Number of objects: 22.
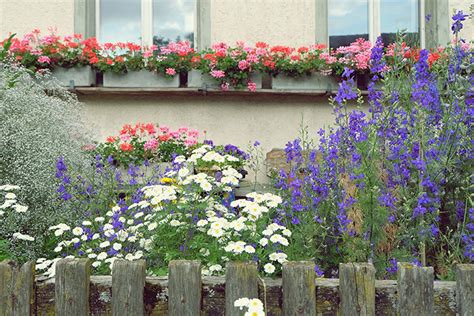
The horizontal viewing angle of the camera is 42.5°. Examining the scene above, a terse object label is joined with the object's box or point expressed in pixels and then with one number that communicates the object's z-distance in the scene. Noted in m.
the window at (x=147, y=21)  7.04
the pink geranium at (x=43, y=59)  6.24
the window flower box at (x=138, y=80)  6.45
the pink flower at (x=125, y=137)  6.09
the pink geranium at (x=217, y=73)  6.24
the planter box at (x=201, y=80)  6.44
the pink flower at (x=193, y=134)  6.10
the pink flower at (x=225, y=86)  6.37
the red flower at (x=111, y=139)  6.10
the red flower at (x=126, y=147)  5.86
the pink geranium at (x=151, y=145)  5.86
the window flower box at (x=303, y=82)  6.46
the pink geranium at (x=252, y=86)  6.38
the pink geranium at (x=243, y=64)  6.27
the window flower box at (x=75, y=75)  6.40
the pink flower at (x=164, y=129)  6.15
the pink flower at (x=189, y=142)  6.00
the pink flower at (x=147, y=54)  6.41
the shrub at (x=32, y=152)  3.95
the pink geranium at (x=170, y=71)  6.33
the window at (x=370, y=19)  7.09
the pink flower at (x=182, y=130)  6.18
